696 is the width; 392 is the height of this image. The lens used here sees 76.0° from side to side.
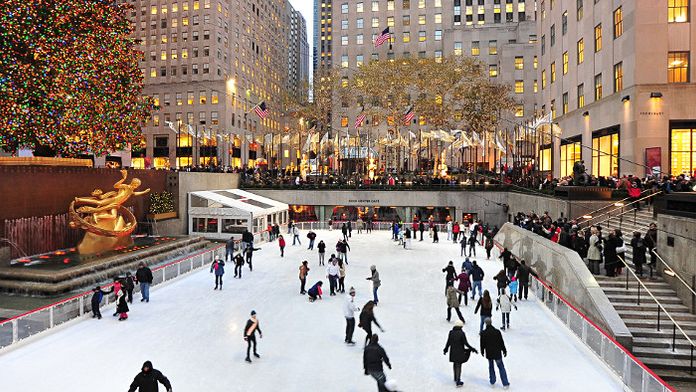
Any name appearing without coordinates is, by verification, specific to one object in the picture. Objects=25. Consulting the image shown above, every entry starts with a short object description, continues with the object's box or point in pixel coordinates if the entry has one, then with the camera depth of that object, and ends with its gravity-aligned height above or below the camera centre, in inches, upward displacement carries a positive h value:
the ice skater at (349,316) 411.2 -125.1
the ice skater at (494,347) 321.3 -120.0
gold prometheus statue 773.9 -68.9
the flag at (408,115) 1488.7 +220.9
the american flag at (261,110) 1352.9 +218.7
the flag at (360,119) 1493.7 +209.0
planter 1091.9 -86.4
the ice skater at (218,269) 613.9 -121.2
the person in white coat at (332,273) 584.4 -120.7
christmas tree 826.8 +216.2
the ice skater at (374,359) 289.3 -118.4
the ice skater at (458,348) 322.0 -121.0
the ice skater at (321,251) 791.7 -126.5
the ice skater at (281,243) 867.9 -120.9
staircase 396.8 -142.8
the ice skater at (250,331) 372.2 -125.4
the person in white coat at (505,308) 441.4 -128.2
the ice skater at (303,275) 587.2 -123.9
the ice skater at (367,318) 386.9 -119.6
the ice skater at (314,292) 556.4 -138.7
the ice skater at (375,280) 528.7 -117.6
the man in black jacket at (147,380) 265.0 -118.6
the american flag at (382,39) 1583.4 +508.6
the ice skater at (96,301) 486.6 -131.5
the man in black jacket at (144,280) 551.8 -122.2
